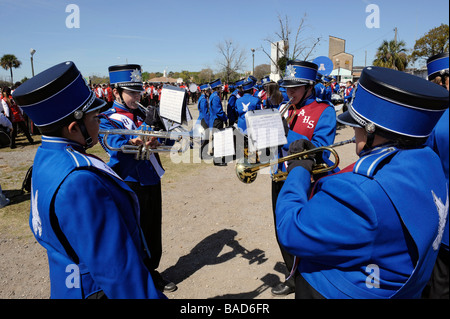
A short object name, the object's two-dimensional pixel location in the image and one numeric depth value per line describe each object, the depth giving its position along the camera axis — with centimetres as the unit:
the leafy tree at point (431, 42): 1566
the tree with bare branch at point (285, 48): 1571
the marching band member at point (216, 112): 1031
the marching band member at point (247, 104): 879
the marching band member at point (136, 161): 348
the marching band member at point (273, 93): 684
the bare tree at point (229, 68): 3092
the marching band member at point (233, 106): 1188
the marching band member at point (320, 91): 1140
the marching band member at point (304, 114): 337
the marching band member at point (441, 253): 218
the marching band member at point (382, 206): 136
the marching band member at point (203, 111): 1074
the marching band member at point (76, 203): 154
